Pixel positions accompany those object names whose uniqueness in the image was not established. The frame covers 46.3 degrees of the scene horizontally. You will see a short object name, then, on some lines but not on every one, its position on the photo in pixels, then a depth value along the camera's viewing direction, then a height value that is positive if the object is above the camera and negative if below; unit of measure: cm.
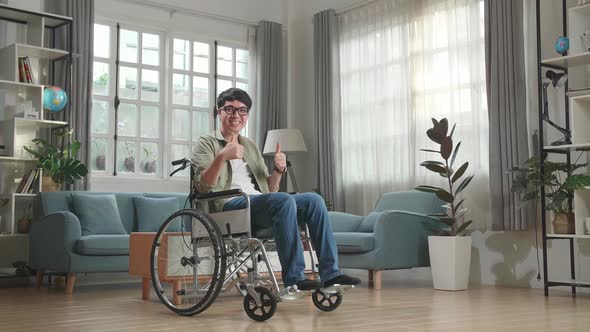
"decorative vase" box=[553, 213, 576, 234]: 416 -18
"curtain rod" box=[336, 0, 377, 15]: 630 +175
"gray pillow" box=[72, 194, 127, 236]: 485 -13
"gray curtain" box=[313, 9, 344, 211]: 645 +87
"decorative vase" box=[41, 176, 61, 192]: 519 +10
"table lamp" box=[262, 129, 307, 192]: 639 +50
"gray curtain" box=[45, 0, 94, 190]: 557 +102
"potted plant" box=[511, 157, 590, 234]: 405 +6
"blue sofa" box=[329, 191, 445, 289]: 471 -32
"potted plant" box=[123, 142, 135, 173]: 610 +33
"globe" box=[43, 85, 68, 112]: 523 +75
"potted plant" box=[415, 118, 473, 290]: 462 -32
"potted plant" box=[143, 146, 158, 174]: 623 +31
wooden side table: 364 -38
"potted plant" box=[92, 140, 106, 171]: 593 +32
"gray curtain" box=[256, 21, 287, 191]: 679 +113
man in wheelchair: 282 +0
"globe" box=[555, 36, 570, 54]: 427 +92
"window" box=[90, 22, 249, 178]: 600 +92
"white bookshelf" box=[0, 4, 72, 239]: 513 +70
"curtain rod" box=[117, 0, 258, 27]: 625 +174
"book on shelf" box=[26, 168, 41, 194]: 516 +10
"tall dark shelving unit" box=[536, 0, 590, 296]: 410 +42
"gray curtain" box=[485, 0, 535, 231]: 479 +61
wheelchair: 285 -28
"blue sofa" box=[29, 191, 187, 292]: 441 -34
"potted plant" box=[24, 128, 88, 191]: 511 +26
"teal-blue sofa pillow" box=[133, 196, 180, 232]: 522 -12
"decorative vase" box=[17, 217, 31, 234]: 507 -21
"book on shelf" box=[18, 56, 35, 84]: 521 +95
